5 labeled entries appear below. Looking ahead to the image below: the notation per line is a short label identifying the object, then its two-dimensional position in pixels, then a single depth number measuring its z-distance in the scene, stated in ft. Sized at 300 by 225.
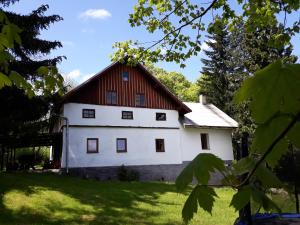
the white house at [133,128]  78.48
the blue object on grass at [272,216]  9.36
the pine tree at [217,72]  130.11
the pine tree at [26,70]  59.47
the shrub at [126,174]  79.84
